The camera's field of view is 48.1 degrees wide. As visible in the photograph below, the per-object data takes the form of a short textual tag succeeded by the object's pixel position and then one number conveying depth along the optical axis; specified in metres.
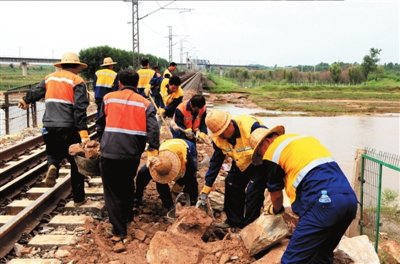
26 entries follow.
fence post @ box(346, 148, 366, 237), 5.71
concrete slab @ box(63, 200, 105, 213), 5.87
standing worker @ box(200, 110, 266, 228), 4.87
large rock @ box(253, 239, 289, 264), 3.98
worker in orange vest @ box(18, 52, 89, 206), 5.64
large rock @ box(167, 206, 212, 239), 4.77
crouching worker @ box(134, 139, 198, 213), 5.25
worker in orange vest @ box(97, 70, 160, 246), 4.83
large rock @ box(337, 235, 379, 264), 4.19
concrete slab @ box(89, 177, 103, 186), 7.11
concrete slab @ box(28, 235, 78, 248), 4.81
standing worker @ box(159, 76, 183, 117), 8.84
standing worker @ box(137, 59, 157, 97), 11.16
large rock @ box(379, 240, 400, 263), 5.73
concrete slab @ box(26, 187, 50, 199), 6.59
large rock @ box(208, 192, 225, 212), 6.20
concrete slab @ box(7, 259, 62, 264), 4.39
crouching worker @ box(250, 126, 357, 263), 3.31
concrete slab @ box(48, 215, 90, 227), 5.36
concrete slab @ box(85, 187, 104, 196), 6.50
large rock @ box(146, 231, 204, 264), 4.23
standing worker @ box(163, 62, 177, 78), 12.97
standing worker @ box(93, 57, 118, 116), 9.53
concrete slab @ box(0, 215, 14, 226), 5.50
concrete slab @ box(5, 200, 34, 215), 6.03
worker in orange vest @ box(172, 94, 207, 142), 6.80
